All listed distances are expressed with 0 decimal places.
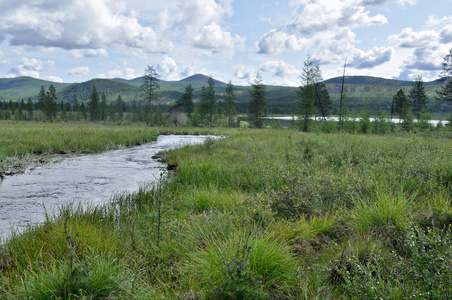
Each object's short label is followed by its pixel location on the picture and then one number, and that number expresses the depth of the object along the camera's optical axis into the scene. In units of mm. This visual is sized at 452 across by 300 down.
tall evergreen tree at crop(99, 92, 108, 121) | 112862
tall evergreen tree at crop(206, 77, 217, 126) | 72688
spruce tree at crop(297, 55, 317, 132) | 44716
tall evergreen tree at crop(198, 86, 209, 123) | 74856
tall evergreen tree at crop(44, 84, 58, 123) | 89750
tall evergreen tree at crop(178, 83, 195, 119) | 72525
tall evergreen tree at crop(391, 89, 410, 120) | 67438
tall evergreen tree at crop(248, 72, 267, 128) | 65875
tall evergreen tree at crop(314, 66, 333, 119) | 52538
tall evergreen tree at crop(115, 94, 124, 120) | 137512
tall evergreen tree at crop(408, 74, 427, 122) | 73375
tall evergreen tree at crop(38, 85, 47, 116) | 89775
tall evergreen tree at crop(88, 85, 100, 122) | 101812
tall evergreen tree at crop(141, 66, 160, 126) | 57822
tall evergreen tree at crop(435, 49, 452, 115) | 43750
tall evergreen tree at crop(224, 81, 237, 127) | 71938
